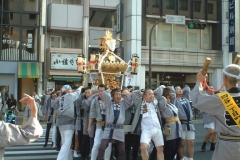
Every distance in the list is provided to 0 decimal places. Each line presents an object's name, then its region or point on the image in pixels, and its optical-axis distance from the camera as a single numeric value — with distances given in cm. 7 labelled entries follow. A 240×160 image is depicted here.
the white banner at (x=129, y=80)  1602
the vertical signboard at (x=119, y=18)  2878
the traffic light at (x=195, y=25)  2008
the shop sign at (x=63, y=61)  2722
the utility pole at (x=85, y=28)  2820
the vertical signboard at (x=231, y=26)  2973
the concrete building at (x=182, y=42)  2917
